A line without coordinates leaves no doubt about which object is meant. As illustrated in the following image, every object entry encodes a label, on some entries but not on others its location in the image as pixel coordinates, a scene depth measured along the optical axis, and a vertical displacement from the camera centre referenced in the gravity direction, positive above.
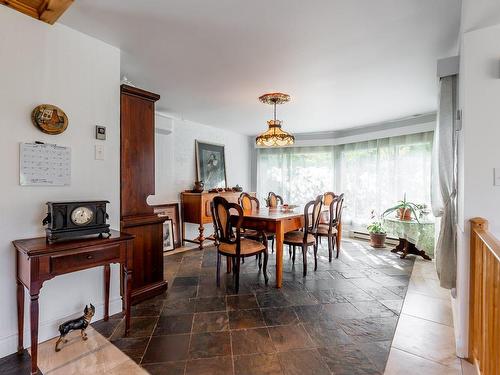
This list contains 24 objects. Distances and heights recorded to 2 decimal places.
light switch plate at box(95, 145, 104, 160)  2.19 +0.27
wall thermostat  2.19 +0.43
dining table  2.90 -0.45
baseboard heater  4.89 -1.02
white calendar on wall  1.82 +0.15
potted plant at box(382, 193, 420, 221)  4.15 -0.41
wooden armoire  2.45 -0.03
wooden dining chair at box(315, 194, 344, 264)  3.82 -0.59
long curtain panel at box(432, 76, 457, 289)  2.14 +0.02
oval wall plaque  1.86 +0.47
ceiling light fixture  3.59 +0.68
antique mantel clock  1.72 -0.23
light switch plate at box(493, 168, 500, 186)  1.65 +0.05
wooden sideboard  4.55 -0.43
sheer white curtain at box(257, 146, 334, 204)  5.97 +0.30
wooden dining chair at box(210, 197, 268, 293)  2.77 -0.58
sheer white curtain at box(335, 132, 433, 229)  4.55 +0.22
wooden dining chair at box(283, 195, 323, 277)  3.22 -0.64
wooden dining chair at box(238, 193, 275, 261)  3.87 -0.33
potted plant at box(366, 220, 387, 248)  4.67 -0.89
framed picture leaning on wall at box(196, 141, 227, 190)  5.13 +0.40
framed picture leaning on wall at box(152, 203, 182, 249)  4.50 -0.54
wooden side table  1.55 -0.48
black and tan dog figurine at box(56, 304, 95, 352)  1.80 -0.97
